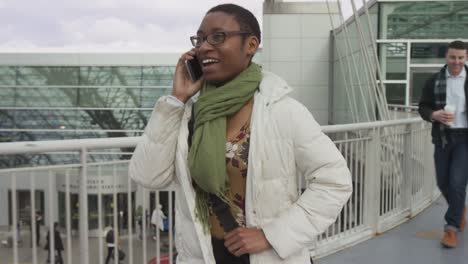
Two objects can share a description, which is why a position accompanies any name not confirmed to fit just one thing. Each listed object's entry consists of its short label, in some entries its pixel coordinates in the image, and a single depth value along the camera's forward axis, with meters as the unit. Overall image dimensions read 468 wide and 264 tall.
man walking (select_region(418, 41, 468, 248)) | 4.60
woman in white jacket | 1.73
